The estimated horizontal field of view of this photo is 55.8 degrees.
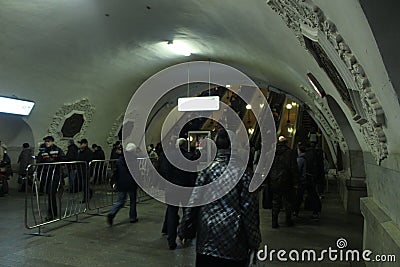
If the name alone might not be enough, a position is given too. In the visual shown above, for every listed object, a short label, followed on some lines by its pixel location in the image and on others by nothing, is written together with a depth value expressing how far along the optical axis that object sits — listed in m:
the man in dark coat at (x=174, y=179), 4.77
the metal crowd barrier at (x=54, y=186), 6.19
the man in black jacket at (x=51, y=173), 6.26
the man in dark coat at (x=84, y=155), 7.89
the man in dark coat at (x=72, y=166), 7.09
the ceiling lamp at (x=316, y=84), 5.64
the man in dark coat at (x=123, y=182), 6.06
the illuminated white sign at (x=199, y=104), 9.88
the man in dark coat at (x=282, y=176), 5.98
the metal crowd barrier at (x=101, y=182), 7.74
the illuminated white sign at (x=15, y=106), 8.73
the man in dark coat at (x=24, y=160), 10.09
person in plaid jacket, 2.48
